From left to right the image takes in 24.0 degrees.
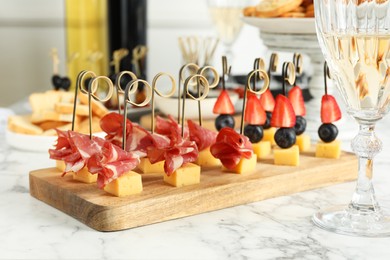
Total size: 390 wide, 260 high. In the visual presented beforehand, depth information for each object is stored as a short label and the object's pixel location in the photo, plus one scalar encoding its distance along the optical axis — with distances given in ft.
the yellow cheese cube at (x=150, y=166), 2.11
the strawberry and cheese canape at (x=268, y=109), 2.44
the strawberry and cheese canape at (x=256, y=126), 2.29
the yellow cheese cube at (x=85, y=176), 2.03
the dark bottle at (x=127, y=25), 3.86
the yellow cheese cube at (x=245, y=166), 2.13
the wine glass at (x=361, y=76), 1.80
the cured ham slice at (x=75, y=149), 2.00
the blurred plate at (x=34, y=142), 2.64
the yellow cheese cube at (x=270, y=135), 2.44
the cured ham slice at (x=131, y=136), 2.09
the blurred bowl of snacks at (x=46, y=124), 2.65
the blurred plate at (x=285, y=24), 2.74
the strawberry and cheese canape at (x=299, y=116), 2.39
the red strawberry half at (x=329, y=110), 2.37
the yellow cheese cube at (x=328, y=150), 2.31
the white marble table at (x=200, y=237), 1.76
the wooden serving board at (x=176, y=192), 1.89
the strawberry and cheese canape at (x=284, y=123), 2.26
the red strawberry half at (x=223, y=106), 2.49
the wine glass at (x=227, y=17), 3.78
